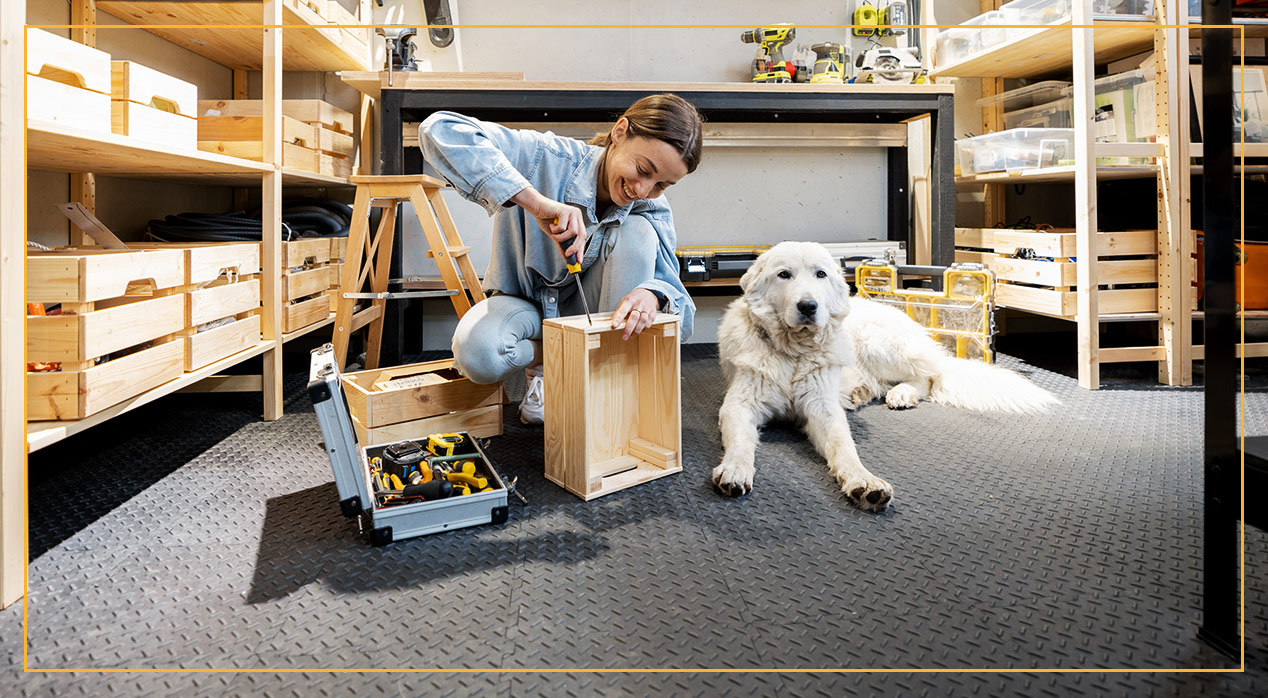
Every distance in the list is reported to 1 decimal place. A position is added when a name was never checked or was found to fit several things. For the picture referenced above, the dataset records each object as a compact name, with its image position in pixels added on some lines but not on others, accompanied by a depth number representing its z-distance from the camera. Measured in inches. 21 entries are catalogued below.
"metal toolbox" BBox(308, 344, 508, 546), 46.0
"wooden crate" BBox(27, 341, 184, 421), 49.6
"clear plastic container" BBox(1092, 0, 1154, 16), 97.5
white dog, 66.1
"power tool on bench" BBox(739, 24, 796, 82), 121.5
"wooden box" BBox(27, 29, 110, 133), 48.9
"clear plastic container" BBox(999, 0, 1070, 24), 100.9
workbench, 108.2
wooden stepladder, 83.7
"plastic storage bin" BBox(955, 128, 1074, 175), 107.2
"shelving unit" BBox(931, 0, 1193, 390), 94.7
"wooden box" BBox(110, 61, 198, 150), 62.3
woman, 61.2
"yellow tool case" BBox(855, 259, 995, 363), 105.3
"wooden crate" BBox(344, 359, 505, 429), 71.0
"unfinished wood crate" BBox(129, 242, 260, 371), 67.8
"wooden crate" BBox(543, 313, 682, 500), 58.2
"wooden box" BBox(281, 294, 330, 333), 90.6
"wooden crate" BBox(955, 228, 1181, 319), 99.2
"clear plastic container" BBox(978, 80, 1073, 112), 117.0
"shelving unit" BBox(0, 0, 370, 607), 41.2
